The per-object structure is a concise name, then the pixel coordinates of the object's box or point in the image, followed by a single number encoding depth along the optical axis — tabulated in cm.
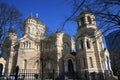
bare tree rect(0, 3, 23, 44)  1095
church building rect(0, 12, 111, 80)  1784
